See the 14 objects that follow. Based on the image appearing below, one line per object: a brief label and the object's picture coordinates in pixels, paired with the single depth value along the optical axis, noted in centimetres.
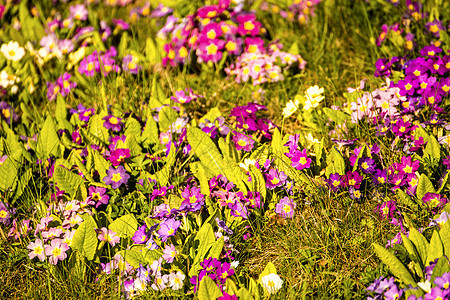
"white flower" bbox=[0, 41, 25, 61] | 348
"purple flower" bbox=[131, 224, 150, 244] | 303
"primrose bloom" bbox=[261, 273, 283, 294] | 296
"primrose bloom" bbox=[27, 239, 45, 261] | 302
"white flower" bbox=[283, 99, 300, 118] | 326
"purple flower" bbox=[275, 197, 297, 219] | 308
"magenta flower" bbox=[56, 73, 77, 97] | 342
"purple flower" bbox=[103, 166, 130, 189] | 312
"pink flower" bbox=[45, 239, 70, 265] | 302
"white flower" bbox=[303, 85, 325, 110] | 325
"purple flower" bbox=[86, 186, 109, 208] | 311
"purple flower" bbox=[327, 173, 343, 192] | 308
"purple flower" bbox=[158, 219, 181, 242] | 300
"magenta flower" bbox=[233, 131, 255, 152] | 318
